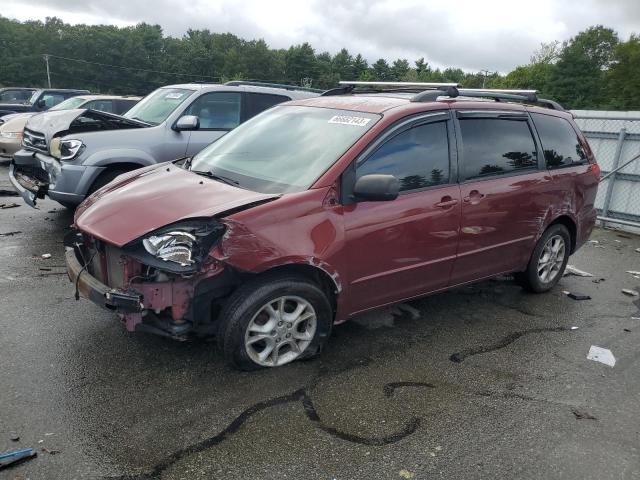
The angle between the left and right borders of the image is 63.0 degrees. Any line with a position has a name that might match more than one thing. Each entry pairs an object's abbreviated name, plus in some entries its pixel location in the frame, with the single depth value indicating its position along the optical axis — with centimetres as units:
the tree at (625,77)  6698
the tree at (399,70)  10015
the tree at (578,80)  7194
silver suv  631
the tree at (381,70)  9548
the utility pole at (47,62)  8459
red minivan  318
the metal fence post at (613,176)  868
